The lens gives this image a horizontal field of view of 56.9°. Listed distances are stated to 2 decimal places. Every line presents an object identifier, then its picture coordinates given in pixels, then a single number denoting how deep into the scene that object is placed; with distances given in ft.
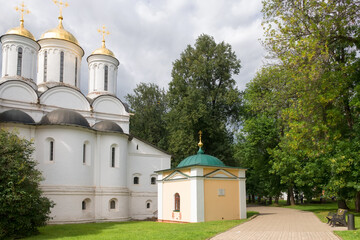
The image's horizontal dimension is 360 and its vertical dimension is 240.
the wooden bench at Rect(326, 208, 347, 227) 47.14
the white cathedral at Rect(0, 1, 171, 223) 74.64
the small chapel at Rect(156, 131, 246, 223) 62.39
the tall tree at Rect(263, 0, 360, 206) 45.85
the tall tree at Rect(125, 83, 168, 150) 148.46
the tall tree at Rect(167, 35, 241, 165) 109.50
